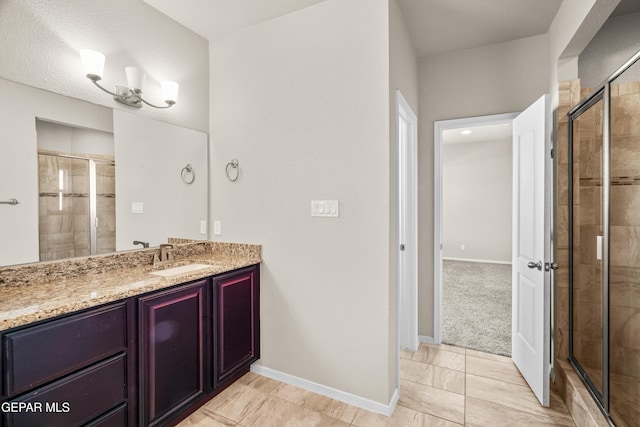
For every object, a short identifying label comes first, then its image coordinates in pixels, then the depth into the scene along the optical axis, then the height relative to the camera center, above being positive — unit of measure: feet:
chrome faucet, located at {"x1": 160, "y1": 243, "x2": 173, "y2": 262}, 7.36 -1.00
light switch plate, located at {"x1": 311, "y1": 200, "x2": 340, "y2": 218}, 6.95 +0.08
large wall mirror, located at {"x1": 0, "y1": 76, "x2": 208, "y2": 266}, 5.30 +0.69
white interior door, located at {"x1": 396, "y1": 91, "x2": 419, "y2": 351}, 9.30 -0.71
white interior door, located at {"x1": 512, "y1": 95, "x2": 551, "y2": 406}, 6.71 -0.85
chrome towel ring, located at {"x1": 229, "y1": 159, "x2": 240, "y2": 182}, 8.35 +1.13
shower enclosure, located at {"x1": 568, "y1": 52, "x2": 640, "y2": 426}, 5.61 -0.69
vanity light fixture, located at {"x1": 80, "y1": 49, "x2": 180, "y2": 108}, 6.14 +2.91
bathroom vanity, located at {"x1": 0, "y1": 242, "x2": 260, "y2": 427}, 3.99 -2.20
